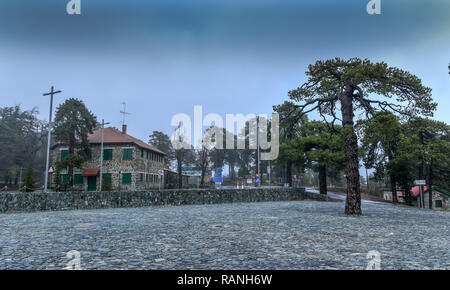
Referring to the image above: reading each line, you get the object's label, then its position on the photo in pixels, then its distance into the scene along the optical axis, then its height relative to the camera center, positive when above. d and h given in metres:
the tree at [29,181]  24.62 -0.79
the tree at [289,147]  17.90 +2.64
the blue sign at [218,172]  30.40 +0.01
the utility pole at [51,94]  22.58 +6.23
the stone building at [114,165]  38.12 +0.93
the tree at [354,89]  14.70 +4.53
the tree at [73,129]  35.69 +5.50
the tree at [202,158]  49.53 +2.57
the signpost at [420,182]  23.50 -0.79
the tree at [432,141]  15.74 +2.30
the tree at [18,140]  54.50 +6.31
